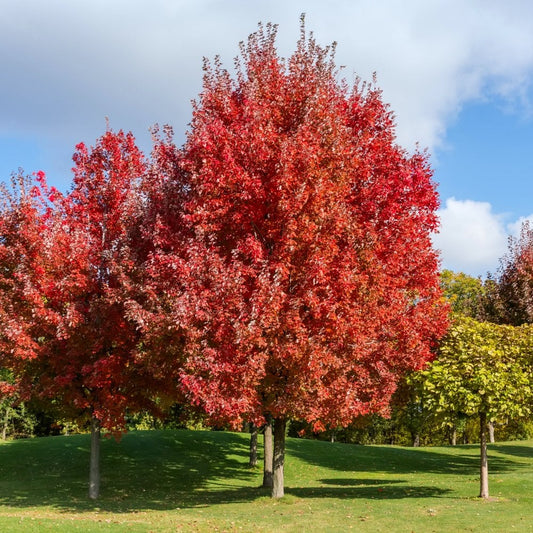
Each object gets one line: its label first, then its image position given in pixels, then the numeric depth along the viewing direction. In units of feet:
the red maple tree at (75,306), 64.85
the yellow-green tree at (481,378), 66.03
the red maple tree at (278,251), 52.47
